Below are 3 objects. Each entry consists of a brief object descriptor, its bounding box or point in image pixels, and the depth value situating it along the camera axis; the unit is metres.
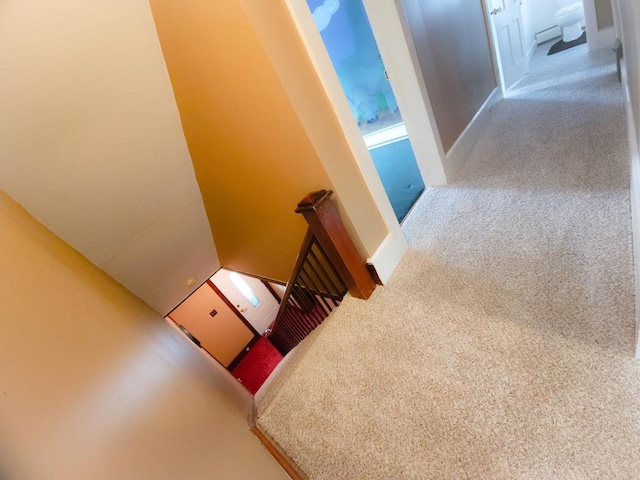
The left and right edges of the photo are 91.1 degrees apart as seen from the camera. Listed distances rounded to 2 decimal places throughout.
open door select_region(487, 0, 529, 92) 3.56
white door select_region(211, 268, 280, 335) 6.07
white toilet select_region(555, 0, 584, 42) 4.17
